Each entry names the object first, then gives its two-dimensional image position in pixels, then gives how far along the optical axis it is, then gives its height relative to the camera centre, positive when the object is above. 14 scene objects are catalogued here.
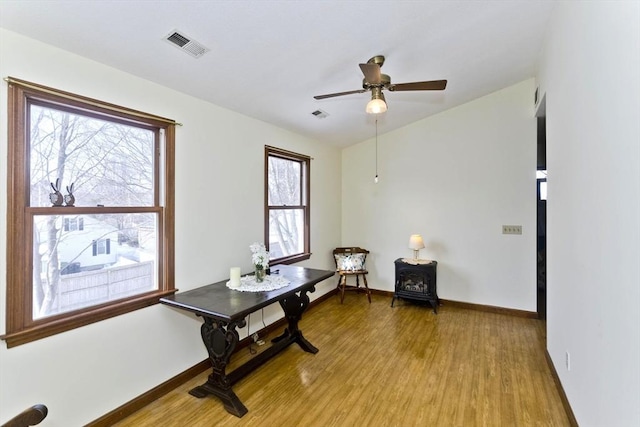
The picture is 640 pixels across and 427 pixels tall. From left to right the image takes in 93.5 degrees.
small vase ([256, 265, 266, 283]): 2.88 -0.59
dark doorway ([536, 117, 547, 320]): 4.03 -0.31
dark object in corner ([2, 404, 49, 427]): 1.15 -0.80
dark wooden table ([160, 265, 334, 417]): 2.21 -0.77
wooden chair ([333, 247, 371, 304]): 4.77 -0.84
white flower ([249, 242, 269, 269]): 2.87 -0.41
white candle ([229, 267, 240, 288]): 2.73 -0.58
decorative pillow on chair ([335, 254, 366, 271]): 4.82 -0.79
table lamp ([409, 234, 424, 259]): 4.43 -0.44
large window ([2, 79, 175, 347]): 1.73 +0.01
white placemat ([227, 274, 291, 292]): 2.69 -0.67
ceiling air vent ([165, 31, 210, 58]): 1.93 +1.14
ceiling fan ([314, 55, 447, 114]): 2.39 +1.06
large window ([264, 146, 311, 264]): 3.82 +0.10
